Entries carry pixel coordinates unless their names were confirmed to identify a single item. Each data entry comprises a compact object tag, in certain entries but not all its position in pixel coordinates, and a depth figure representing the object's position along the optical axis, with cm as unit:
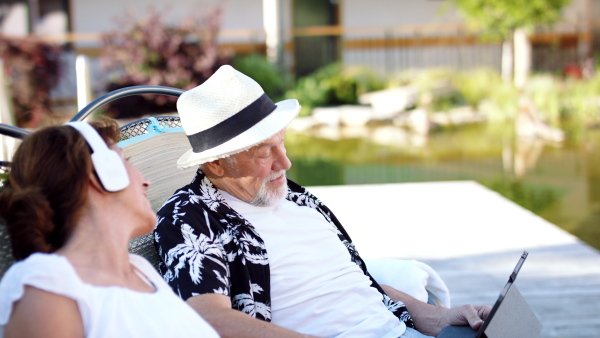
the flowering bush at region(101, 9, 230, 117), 1273
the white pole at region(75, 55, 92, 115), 570
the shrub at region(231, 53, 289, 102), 1377
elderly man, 191
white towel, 237
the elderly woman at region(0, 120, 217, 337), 122
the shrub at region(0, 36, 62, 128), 1220
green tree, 1301
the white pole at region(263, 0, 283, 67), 1472
